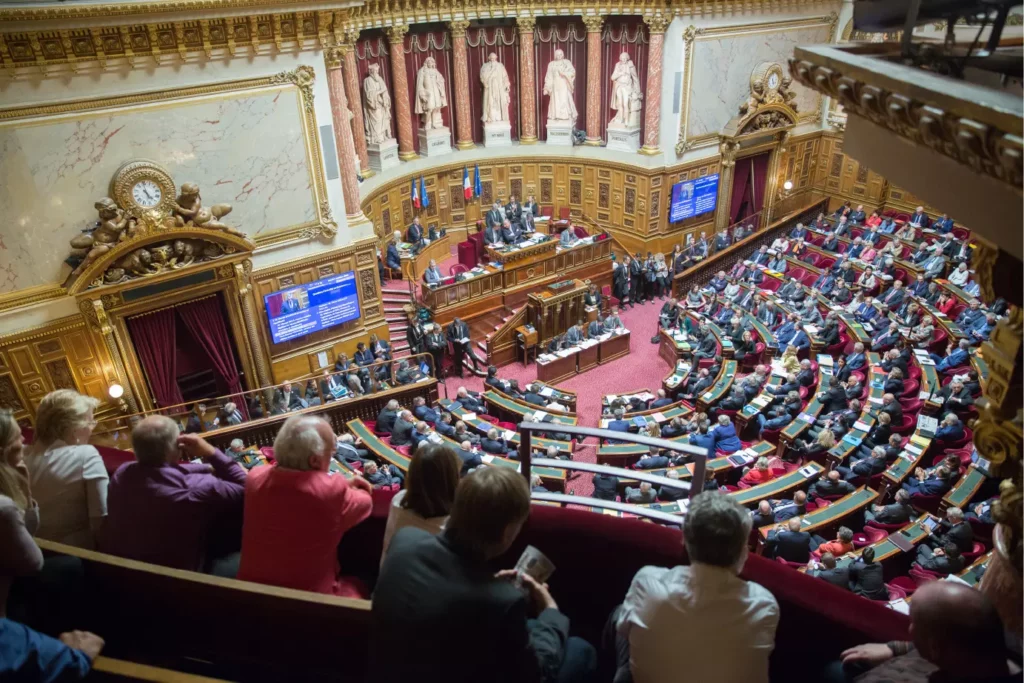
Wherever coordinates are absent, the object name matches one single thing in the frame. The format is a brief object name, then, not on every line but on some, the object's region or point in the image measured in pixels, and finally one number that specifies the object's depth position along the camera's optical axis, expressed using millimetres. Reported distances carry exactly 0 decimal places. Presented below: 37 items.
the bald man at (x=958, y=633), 2068
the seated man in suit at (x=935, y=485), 8391
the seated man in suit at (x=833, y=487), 8812
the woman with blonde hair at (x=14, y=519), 2537
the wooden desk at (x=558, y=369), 13969
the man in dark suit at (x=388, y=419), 11406
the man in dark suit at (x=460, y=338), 14148
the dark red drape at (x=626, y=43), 17250
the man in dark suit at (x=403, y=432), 10844
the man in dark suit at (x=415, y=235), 17188
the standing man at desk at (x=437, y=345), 13875
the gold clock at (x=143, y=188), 10172
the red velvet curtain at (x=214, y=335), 11609
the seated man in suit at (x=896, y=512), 8195
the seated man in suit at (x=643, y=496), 8742
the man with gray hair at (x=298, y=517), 2863
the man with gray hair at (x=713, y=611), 2295
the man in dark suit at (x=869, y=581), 6766
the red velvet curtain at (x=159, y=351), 11203
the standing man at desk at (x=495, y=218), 17269
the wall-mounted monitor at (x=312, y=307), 12414
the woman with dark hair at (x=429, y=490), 2691
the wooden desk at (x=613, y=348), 14703
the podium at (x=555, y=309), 14781
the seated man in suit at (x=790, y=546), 7473
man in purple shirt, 3082
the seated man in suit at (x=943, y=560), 7113
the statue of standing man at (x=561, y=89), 18312
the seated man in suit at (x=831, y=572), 6762
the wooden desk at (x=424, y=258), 16375
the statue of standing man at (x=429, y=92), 17547
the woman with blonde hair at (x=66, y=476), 3260
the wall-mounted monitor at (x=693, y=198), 18078
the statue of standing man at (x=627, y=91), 17531
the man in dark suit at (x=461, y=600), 2113
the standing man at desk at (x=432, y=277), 14625
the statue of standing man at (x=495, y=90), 18172
